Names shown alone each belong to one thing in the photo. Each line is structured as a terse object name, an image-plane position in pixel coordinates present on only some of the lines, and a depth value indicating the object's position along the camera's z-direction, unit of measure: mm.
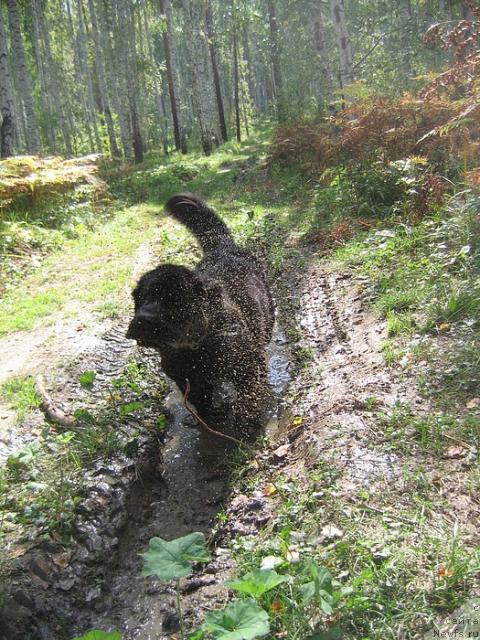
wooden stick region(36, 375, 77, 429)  3967
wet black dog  3625
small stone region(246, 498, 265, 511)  3104
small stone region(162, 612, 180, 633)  2484
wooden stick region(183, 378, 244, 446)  3715
